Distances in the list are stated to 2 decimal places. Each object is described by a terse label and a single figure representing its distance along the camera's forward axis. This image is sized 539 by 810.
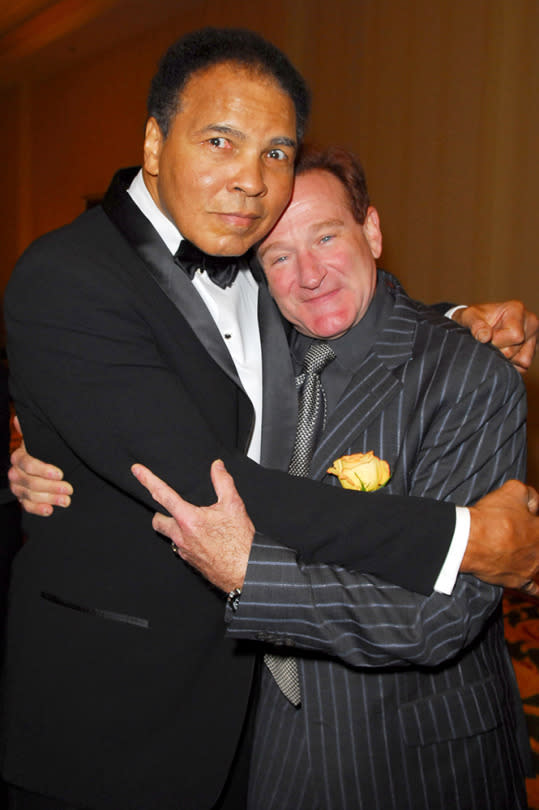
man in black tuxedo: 1.30
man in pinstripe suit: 1.31
